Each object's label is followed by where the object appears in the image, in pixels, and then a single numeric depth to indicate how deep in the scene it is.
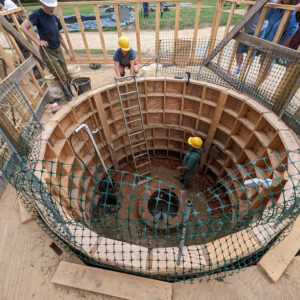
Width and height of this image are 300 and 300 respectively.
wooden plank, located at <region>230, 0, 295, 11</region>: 4.74
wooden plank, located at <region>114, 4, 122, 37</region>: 7.31
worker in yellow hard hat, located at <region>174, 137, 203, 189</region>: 6.18
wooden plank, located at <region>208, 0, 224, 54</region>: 6.84
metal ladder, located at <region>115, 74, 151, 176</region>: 7.58
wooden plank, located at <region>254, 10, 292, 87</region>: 5.01
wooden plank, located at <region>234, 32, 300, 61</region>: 4.90
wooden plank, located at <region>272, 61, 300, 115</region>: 4.97
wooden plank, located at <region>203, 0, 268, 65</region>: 5.46
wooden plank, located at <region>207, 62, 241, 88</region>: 6.98
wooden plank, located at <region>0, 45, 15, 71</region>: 5.45
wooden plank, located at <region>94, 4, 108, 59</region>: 7.29
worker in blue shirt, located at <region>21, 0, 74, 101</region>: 5.21
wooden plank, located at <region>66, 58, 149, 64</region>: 8.57
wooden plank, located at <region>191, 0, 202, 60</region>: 6.97
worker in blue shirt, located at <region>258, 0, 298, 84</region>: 5.47
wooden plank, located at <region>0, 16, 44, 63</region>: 5.21
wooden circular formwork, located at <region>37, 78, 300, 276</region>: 3.19
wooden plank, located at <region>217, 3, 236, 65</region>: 6.26
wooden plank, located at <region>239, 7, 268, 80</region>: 5.54
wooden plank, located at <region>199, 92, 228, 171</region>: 6.57
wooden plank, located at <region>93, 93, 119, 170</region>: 6.64
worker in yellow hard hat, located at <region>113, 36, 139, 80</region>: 6.40
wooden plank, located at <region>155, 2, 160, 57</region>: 7.07
